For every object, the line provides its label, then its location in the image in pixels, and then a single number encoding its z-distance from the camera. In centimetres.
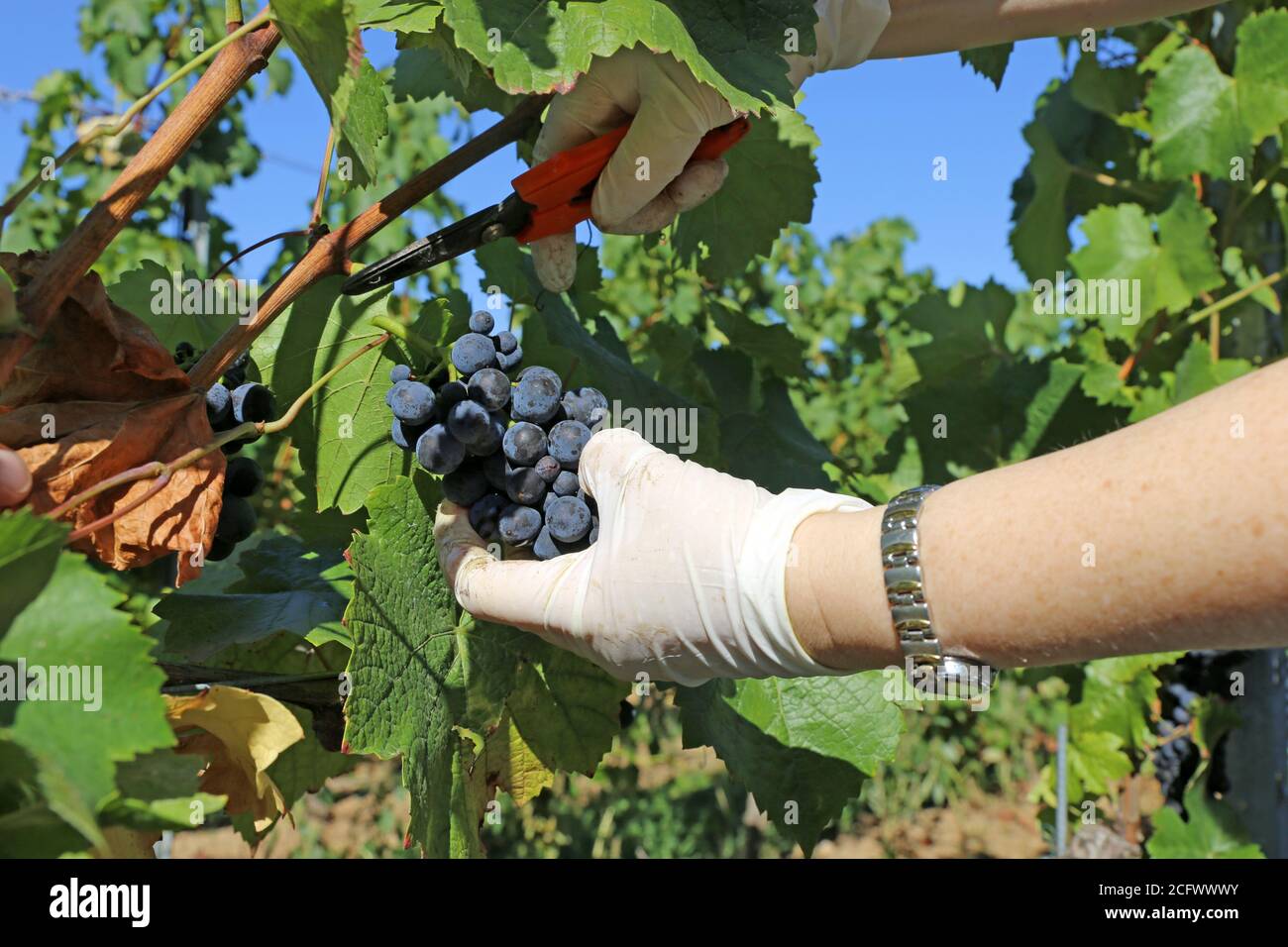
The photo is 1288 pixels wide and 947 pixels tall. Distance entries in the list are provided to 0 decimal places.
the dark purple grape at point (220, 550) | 44
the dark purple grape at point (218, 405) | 43
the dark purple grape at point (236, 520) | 44
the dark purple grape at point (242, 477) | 45
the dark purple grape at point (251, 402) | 43
